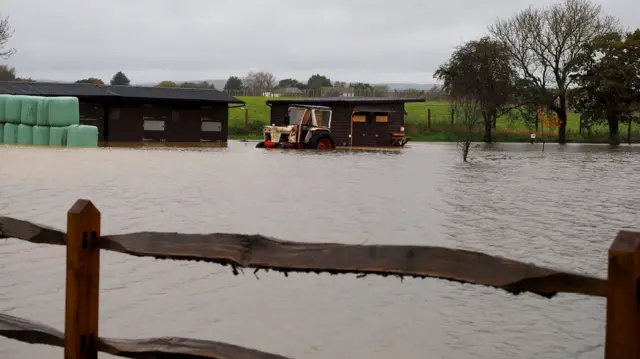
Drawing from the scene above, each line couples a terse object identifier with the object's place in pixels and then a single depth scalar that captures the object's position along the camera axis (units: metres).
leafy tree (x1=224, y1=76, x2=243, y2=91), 122.21
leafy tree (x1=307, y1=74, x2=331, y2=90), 121.31
